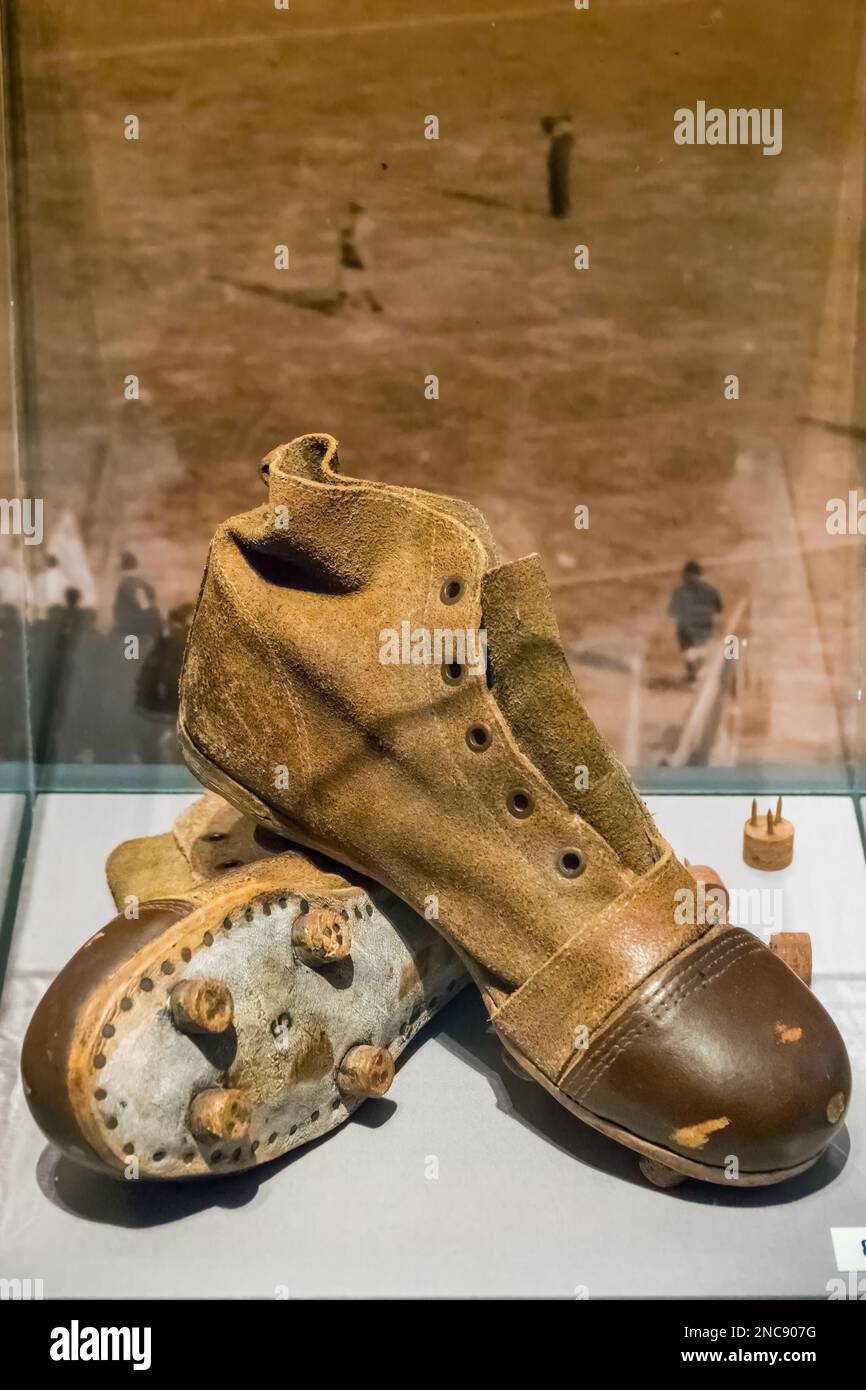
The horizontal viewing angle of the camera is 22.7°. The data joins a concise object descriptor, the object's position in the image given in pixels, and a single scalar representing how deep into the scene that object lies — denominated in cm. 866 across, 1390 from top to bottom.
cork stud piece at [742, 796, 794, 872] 94
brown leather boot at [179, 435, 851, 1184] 72
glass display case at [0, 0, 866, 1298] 89
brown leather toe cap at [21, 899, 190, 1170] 69
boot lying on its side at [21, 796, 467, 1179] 70
